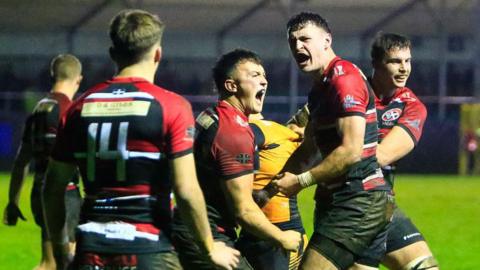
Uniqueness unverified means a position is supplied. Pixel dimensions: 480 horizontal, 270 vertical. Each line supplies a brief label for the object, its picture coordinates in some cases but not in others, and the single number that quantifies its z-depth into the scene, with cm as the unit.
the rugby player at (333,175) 1442
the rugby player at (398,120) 1714
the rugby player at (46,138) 2089
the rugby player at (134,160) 1098
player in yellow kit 1585
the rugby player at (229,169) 1340
